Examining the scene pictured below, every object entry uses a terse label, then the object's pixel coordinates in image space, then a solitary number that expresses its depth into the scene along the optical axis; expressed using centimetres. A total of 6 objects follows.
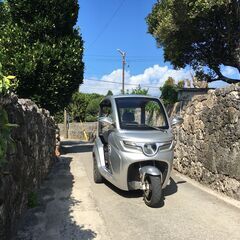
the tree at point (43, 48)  1081
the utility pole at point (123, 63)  2515
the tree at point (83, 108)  2908
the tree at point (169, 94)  1031
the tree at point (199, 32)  861
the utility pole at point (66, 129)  2644
